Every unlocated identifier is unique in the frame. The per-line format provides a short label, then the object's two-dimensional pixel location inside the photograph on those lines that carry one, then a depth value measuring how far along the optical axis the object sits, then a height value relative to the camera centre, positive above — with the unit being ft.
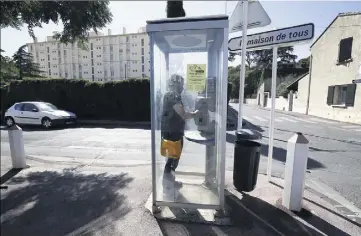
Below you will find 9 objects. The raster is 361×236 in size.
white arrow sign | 9.91 +2.72
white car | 30.14 -2.87
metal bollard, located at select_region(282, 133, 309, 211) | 9.27 -3.18
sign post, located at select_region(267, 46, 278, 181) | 11.67 -0.44
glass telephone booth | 9.25 -0.54
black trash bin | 10.30 -2.89
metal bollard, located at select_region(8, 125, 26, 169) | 14.60 -3.54
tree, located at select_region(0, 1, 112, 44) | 10.61 +3.92
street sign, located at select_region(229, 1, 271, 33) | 11.28 +3.94
